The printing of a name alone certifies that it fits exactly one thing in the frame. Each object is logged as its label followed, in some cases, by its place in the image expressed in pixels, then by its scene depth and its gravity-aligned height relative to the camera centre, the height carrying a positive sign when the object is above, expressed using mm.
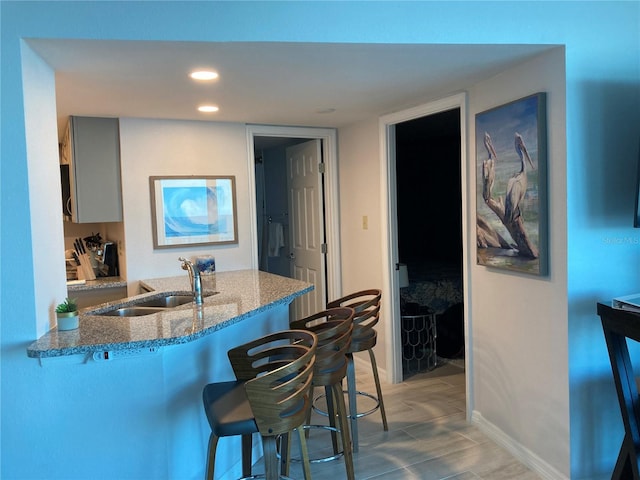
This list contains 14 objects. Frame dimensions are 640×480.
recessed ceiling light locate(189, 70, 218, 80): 2527 +754
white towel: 5641 -195
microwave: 4351 +334
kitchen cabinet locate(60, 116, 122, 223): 3691 +427
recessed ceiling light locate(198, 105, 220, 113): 3418 +789
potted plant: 2158 -373
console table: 2109 -709
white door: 4723 -20
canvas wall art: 2490 +143
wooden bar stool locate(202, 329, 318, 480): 1835 -722
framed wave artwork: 3912 +106
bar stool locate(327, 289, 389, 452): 2938 -714
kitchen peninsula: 2043 -700
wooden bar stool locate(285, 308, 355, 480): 2400 -700
